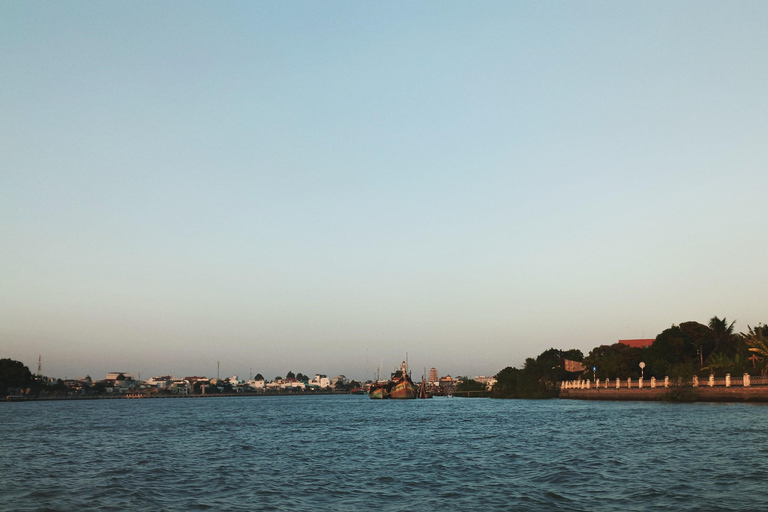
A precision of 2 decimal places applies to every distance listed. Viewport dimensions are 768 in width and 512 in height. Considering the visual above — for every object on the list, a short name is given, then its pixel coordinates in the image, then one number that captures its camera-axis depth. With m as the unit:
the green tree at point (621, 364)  120.38
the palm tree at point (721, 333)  112.94
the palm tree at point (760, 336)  73.62
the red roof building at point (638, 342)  179.88
